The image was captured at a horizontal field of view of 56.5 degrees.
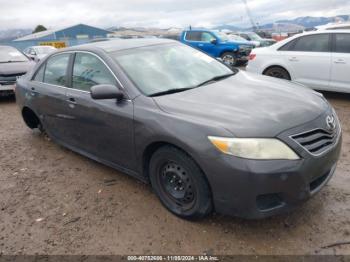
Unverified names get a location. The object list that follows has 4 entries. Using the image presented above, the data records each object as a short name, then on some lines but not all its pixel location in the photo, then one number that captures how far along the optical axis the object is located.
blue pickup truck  13.72
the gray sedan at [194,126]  2.44
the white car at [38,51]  17.16
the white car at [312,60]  6.41
